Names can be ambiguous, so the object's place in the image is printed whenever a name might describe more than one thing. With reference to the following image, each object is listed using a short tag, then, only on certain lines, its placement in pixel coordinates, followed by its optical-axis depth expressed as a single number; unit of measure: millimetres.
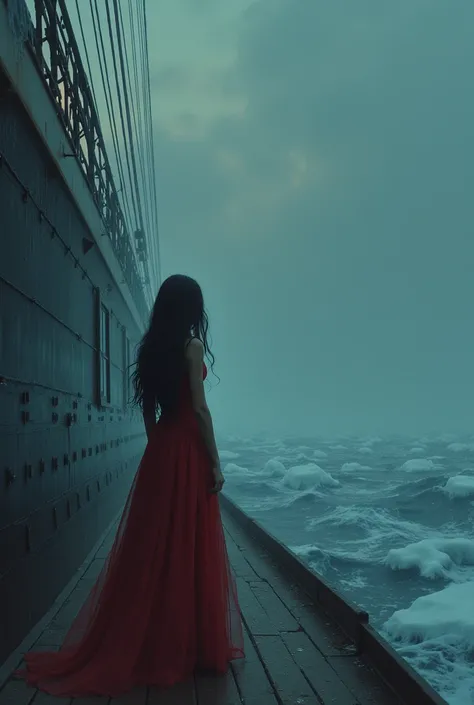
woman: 2715
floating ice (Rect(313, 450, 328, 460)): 68056
